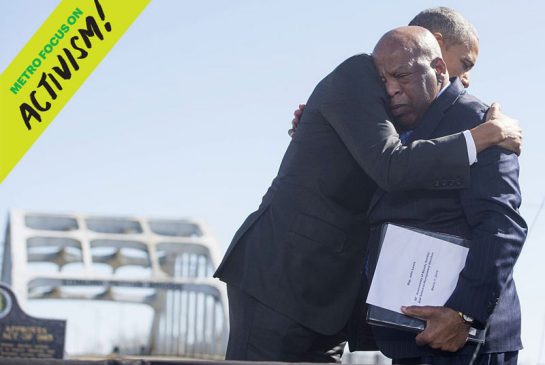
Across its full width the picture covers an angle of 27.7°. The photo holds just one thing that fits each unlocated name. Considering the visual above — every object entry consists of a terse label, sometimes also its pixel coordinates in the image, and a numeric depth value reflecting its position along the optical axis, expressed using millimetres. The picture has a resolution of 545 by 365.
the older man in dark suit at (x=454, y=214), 3268
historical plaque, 18609
